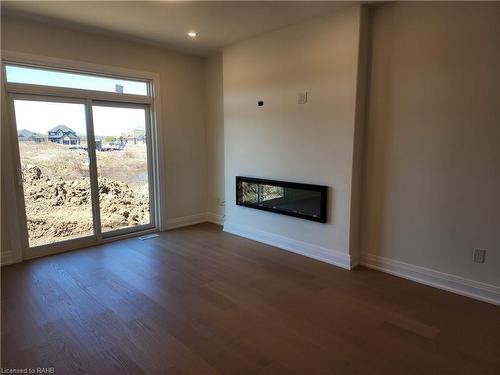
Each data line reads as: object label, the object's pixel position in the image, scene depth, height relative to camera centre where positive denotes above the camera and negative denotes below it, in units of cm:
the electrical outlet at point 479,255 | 272 -97
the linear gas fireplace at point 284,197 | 360 -66
